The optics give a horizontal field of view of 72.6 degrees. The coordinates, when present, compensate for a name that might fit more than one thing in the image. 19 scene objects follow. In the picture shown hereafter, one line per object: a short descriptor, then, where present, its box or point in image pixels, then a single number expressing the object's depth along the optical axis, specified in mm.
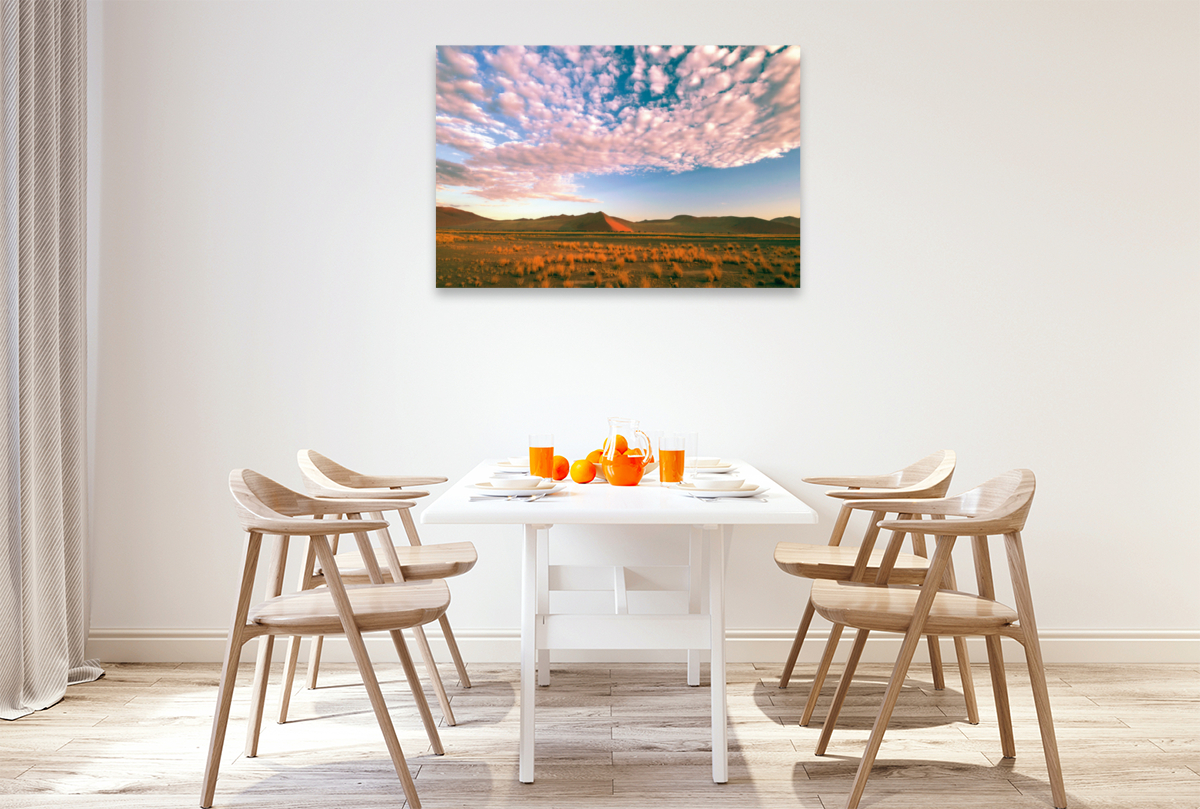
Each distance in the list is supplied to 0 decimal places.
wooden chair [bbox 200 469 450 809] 1846
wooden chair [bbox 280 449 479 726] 2385
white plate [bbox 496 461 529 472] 2607
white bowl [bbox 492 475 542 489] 2076
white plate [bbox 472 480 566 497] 2061
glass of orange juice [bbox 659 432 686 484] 2361
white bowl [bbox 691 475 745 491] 2068
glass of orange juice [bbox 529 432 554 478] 2363
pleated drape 2537
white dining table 1830
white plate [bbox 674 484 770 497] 2039
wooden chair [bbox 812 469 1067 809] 1880
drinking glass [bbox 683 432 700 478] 2422
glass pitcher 2309
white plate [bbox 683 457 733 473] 2596
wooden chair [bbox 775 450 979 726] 2373
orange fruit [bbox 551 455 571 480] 2383
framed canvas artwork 3053
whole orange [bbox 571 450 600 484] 2369
